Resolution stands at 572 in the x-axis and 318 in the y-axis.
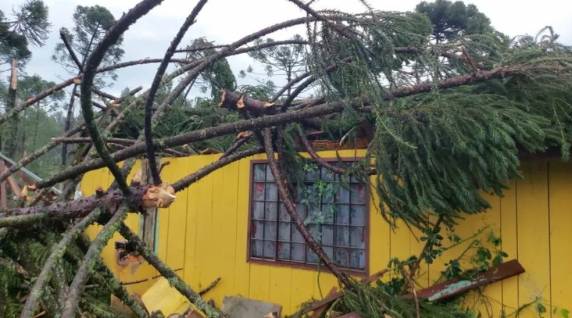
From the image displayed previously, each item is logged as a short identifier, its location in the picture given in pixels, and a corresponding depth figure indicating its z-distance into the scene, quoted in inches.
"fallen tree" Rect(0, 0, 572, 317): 88.0
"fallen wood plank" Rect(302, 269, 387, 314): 145.6
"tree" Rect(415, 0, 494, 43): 543.2
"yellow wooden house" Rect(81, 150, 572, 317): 134.6
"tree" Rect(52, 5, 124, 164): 334.0
